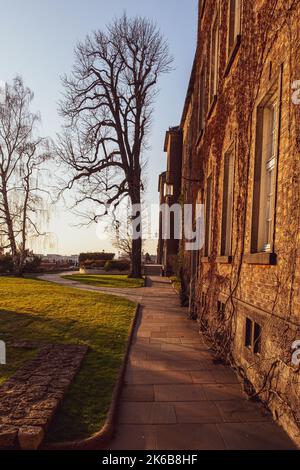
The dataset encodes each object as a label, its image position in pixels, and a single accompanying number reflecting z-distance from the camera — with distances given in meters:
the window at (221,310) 7.19
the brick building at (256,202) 3.97
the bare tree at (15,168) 26.22
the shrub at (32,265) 32.91
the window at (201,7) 11.75
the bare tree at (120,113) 24.33
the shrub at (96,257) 38.88
